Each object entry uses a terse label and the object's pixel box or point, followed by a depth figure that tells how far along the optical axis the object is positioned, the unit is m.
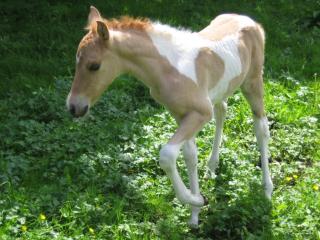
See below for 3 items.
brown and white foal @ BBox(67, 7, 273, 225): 9.04
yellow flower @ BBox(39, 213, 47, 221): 9.38
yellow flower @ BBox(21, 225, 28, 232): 9.11
